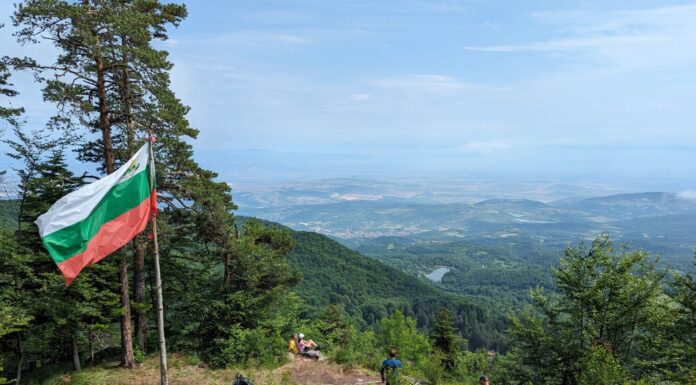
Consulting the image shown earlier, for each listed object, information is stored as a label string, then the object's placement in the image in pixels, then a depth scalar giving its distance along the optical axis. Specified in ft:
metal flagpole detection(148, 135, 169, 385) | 24.57
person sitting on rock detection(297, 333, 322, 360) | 53.57
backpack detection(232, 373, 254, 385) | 33.53
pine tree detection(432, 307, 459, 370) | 106.11
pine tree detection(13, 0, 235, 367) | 34.71
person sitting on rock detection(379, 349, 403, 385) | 34.82
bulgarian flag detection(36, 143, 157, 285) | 22.72
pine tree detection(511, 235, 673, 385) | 50.39
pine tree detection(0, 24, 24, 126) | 34.19
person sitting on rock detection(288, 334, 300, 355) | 54.29
